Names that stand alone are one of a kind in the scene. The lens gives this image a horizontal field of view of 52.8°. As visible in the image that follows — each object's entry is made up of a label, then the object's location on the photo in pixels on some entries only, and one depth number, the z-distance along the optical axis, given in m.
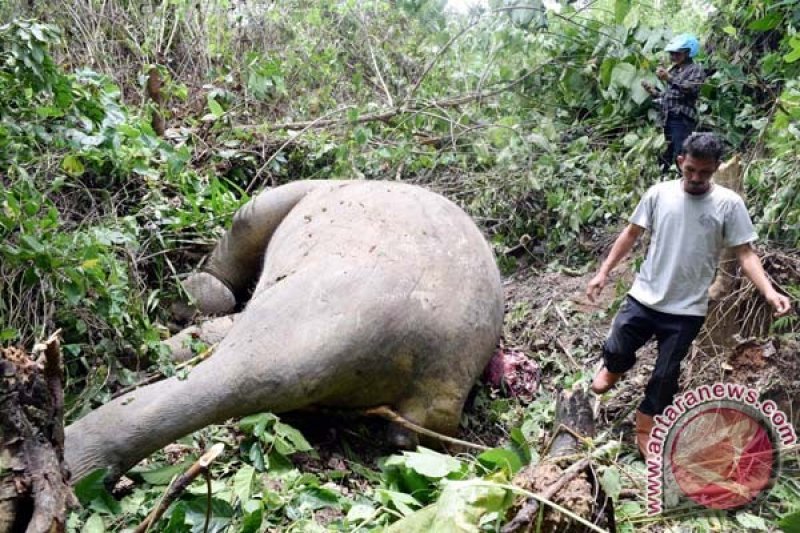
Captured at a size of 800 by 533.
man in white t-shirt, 3.16
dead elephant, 2.96
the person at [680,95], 5.48
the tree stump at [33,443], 2.05
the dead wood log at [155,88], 5.82
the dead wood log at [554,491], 1.94
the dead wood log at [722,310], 3.63
